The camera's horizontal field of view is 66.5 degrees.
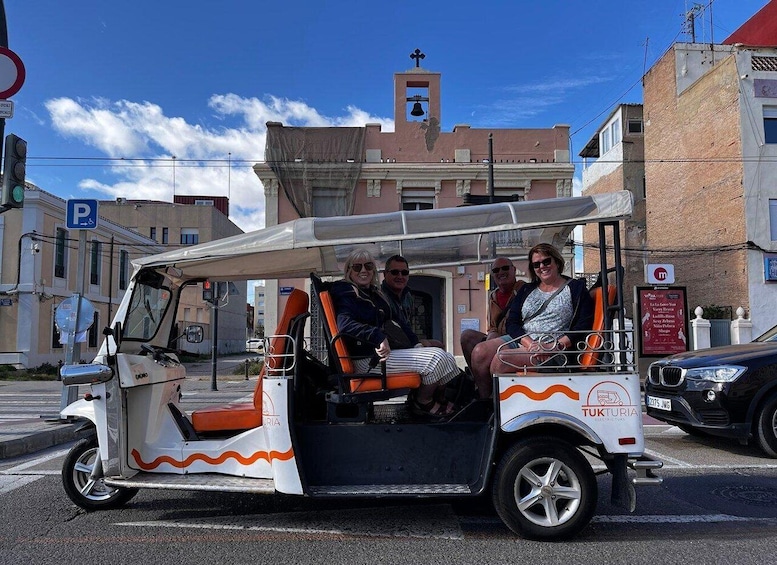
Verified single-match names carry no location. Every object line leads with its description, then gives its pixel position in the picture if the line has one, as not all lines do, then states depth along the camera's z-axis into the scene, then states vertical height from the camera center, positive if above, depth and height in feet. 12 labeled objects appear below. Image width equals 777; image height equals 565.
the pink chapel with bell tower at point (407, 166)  70.08 +17.05
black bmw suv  21.27 -3.09
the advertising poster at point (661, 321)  55.57 -1.05
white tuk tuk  13.00 -2.65
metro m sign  56.13 +3.32
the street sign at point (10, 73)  23.26 +9.34
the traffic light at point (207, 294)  43.45 +1.15
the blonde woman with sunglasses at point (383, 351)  13.80 -0.99
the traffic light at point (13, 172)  23.91 +5.60
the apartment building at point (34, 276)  82.79 +4.87
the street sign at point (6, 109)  23.76 +8.03
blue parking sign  29.53 +4.69
